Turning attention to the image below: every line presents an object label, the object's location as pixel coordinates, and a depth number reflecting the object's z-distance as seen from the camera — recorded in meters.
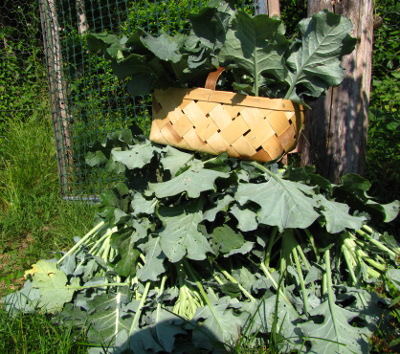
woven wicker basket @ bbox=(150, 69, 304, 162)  2.04
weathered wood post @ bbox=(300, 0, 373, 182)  2.77
